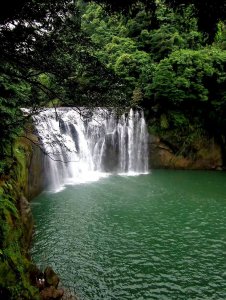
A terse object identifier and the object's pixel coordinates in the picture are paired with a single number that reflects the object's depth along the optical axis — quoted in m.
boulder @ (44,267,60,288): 8.77
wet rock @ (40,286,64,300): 8.26
